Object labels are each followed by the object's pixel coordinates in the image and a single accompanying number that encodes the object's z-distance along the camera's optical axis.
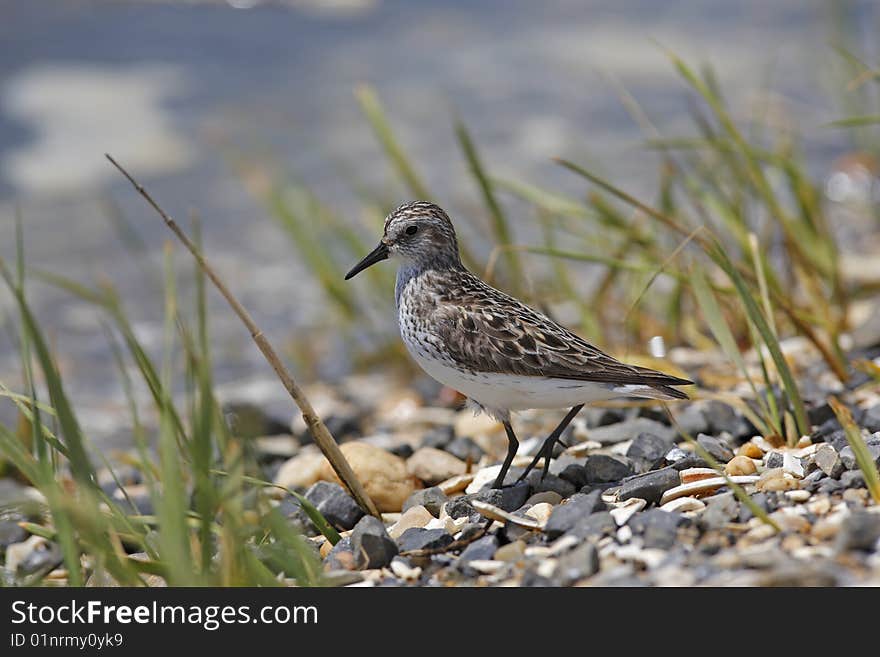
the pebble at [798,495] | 7.41
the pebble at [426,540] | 7.75
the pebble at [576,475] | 8.91
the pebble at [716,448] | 8.88
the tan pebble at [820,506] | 7.13
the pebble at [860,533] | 6.35
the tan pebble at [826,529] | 6.69
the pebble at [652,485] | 7.89
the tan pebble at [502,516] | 7.68
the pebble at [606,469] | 8.80
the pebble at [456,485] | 9.72
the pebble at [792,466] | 8.02
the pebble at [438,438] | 11.43
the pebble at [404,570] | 7.40
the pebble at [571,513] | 7.48
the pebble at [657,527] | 6.95
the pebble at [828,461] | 7.75
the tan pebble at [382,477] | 9.57
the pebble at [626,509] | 7.46
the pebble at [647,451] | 9.05
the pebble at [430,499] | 9.01
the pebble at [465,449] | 10.90
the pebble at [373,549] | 7.58
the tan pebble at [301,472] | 10.78
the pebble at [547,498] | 8.51
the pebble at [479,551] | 7.40
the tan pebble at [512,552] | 7.25
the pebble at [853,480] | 7.48
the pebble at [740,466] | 8.31
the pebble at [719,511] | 7.10
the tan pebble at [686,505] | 7.62
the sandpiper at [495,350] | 8.55
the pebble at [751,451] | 8.91
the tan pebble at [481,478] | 9.62
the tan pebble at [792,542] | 6.63
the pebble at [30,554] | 9.87
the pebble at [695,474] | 8.08
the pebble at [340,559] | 7.67
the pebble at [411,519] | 8.66
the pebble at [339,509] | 9.16
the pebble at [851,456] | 7.72
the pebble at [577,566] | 6.68
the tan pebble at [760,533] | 6.84
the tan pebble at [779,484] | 7.71
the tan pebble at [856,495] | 7.23
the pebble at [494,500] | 8.51
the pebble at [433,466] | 10.20
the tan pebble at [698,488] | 7.83
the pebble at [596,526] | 7.25
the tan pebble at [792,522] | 6.88
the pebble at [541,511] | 7.95
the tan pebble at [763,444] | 9.21
